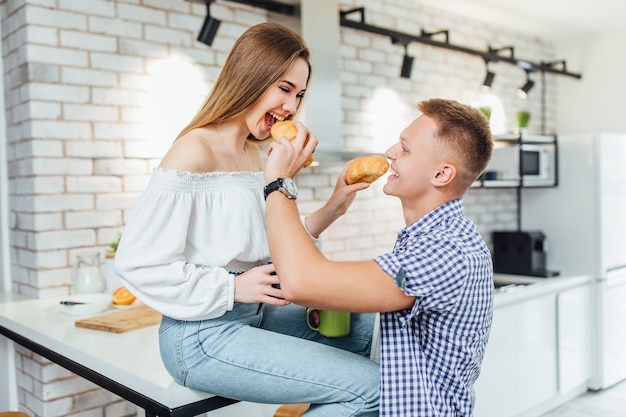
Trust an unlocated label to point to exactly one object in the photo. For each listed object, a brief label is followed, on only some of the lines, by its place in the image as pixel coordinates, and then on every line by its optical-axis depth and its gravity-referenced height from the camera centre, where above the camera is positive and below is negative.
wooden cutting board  2.19 -0.48
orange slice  2.59 -0.45
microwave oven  4.44 +0.11
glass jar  2.69 -0.38
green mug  1.64 -0.37
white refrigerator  4.38 -0.38
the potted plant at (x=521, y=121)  4.55 +0.43
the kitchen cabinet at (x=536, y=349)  3.53 -1.04
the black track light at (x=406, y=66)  3.95 +0.73
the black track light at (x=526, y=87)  4.84 +0.72
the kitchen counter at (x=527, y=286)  3.66 -0.68
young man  1.34 -0.19
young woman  1.43 -0.17
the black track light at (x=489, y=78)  4.51 +0.74
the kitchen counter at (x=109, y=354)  1.54 -0.50
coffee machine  4.51 -0.54
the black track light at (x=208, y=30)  3.03 +0.76
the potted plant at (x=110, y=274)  2.70 -0.37
